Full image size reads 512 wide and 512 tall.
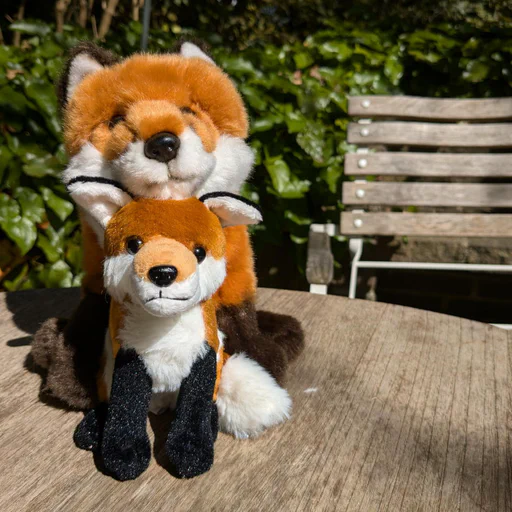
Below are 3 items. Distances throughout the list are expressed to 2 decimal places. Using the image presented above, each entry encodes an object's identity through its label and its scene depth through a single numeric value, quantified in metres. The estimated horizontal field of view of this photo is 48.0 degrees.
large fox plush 0.78
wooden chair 2.04
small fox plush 0.74
